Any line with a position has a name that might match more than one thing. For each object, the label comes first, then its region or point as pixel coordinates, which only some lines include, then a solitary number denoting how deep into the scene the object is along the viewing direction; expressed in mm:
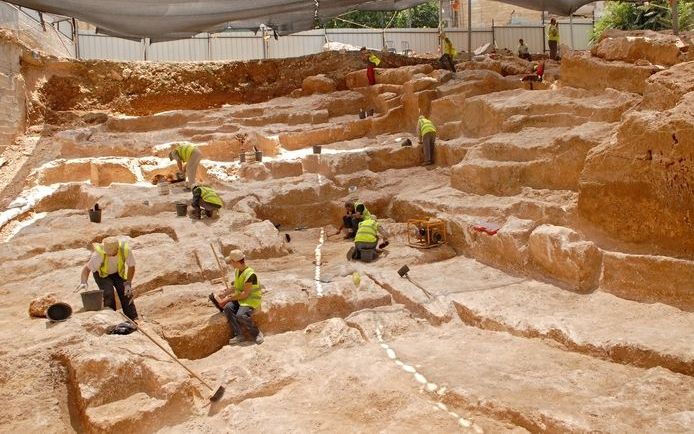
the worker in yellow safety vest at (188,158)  10508
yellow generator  8609
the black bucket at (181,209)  9375
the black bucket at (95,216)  9086
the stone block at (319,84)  16453
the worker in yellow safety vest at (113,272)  6031
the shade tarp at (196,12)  11211
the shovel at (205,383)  4699
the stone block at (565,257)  6230
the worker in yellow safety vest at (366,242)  8414
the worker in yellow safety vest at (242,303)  6074
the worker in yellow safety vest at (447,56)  15855
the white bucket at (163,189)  10328
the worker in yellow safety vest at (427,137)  11938
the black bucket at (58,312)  5262
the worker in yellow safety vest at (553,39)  17312
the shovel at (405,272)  7131
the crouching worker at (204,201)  9164
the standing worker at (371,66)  15969
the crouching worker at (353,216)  9445
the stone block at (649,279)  5523
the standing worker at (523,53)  18217
